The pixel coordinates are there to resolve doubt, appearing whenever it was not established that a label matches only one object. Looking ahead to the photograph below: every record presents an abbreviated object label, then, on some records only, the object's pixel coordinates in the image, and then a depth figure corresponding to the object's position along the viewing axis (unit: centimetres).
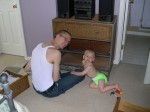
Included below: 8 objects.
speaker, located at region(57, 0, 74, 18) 251
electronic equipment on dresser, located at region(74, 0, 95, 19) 242
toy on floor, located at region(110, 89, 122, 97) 237
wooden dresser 243
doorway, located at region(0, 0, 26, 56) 301
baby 242
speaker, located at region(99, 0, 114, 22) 234
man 205
